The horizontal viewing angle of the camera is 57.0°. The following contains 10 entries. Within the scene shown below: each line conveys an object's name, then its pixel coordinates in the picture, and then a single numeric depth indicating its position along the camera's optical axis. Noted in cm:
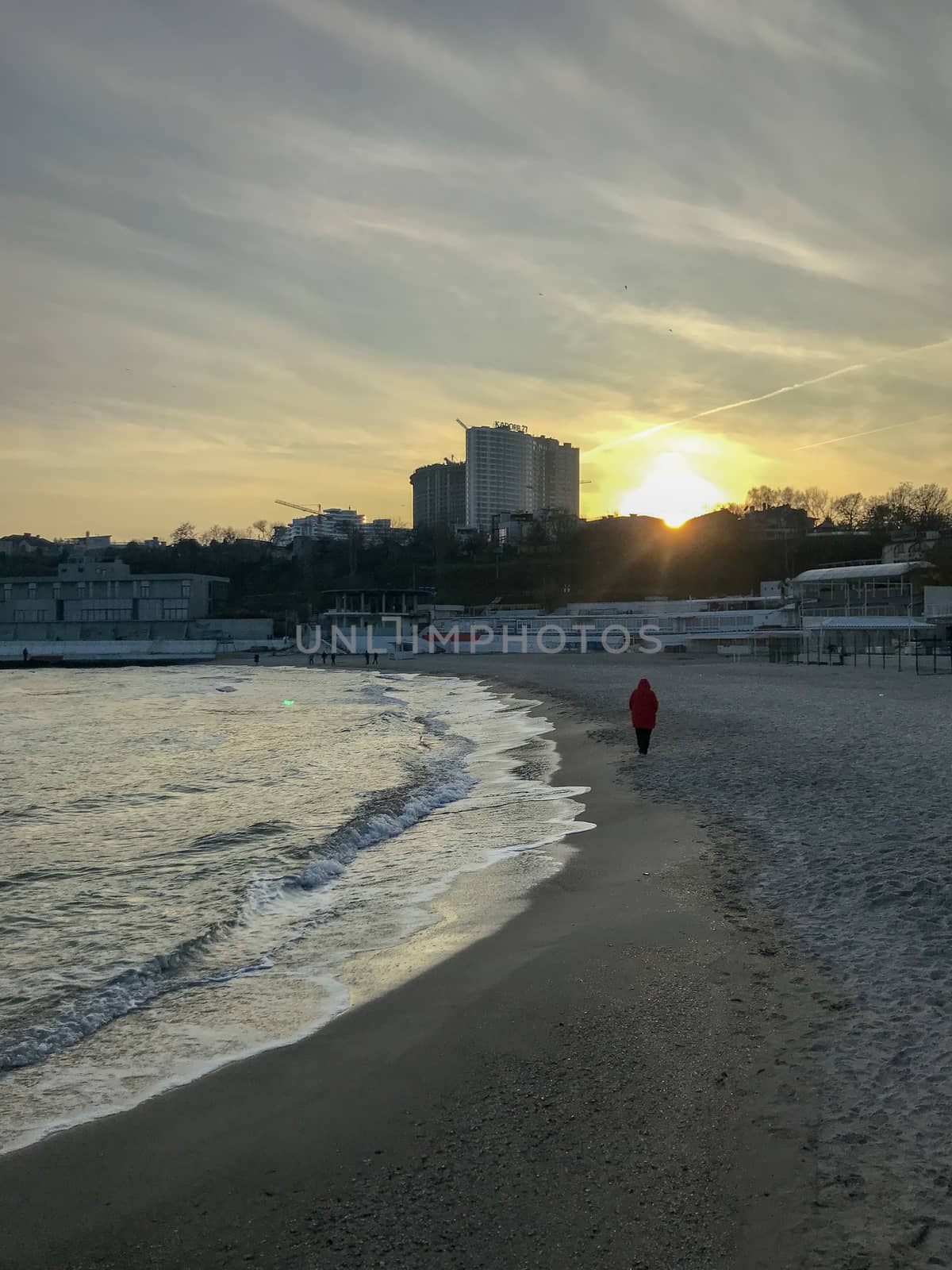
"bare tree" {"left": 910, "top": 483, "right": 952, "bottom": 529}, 11969
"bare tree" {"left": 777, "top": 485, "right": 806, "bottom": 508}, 15612
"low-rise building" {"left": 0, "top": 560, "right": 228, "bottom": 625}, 12544
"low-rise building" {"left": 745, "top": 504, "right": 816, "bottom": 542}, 13238
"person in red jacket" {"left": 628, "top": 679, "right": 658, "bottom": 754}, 1902
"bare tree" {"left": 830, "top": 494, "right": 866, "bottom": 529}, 14625
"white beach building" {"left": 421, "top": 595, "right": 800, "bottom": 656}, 7712
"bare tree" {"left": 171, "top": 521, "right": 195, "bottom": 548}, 19330
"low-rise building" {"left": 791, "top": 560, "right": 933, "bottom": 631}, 6250
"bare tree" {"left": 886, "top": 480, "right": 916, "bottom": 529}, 12662
